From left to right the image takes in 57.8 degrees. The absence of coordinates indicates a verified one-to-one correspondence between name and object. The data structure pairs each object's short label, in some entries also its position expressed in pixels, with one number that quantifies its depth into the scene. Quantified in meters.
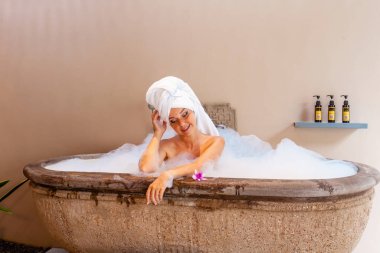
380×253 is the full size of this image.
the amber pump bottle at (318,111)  1.89
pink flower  1.31
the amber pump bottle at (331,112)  1.86
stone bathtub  1.22
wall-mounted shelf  1.82
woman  1.45
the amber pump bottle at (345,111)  1.83
